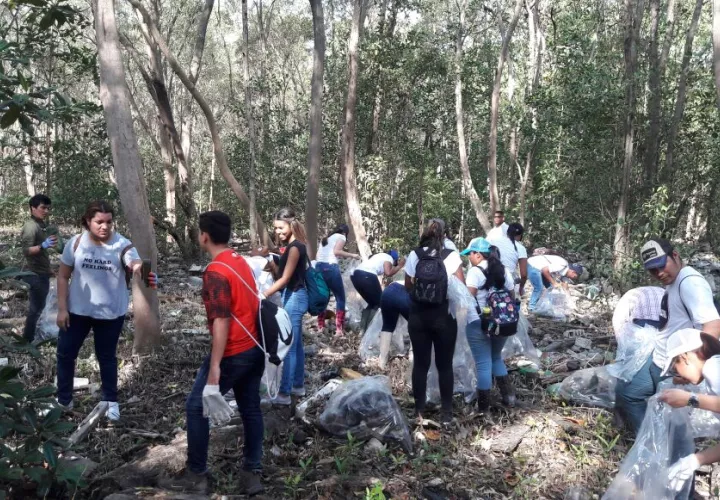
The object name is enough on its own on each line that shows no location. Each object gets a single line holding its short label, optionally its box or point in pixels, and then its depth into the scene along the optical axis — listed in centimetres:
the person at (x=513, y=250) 809
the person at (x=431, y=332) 467
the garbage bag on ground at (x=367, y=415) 441
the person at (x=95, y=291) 430
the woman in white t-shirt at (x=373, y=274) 684
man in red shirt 332
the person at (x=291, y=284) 486
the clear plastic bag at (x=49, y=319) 644
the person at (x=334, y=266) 734
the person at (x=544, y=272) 884
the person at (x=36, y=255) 585
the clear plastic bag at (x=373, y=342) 643
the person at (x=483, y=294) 491
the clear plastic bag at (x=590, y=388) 526
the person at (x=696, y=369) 298
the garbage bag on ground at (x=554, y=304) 880
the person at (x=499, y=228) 850
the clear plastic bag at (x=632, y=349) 387
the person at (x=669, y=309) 346
